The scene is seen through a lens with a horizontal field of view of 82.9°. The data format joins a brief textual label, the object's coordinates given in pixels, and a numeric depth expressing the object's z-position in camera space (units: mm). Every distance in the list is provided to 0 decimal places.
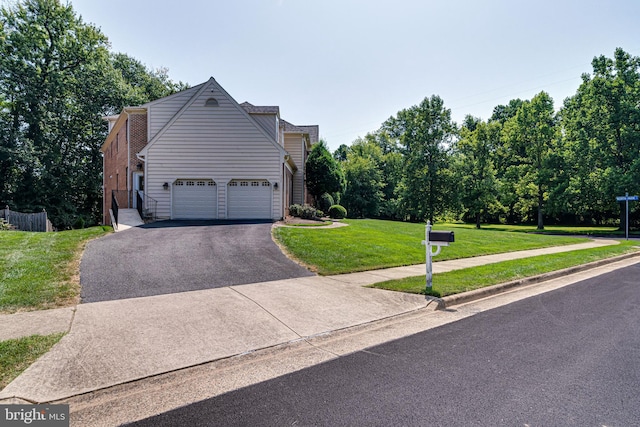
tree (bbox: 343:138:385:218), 41844
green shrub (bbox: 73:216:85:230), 27728
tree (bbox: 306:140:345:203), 26891
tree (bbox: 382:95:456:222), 38188
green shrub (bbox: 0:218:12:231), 15312
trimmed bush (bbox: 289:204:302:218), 22328
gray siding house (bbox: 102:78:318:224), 19172
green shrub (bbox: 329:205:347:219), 26672
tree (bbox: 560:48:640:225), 32281
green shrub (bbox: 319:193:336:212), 27906
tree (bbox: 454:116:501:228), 37688
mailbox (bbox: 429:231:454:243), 7211
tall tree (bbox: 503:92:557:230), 38188
